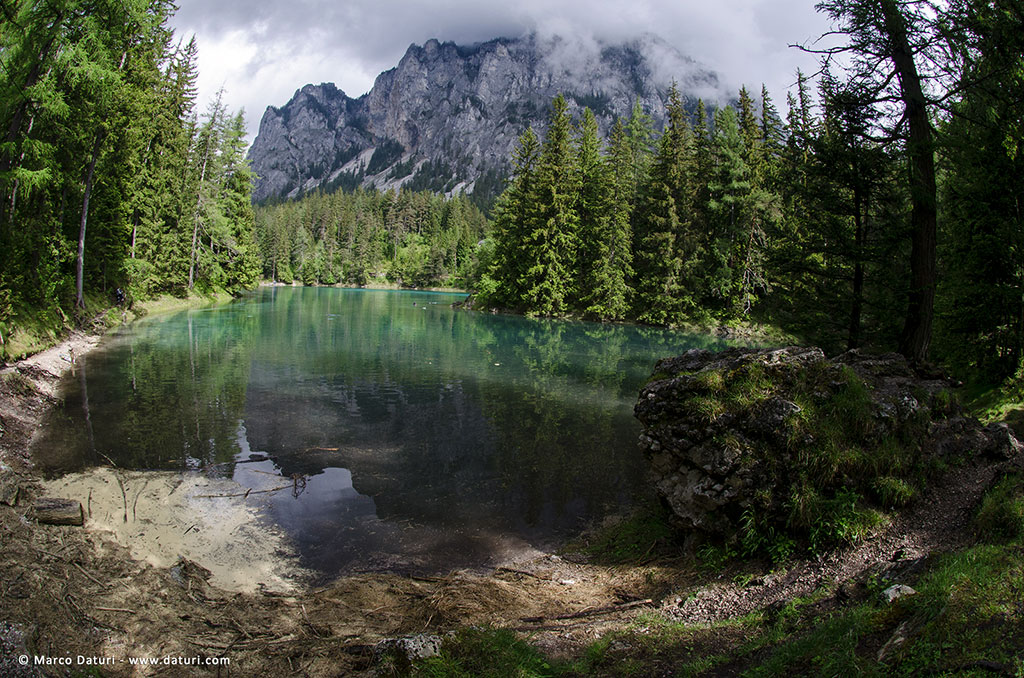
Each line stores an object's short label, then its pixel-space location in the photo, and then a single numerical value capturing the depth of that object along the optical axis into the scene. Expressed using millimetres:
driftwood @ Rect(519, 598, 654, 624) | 5947
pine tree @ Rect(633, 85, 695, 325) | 47812
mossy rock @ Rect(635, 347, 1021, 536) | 6629
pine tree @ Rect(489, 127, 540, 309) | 56250
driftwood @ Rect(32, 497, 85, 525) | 7176
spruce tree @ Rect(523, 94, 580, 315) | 53500
